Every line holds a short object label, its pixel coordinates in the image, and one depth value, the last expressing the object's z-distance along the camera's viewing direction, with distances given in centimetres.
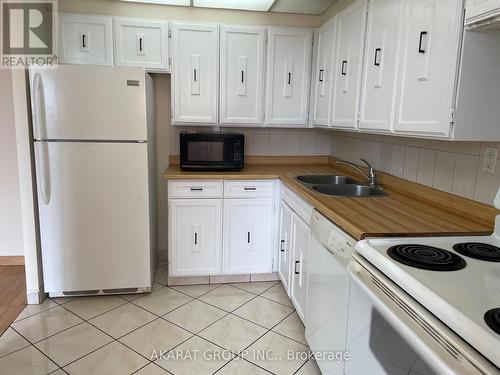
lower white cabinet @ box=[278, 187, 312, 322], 216
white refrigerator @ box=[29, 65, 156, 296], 243
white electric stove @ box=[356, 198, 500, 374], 77
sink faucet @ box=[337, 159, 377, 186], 242
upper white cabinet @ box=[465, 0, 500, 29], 116
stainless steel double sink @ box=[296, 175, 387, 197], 239
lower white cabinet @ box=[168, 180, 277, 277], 278
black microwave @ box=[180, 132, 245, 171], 289
